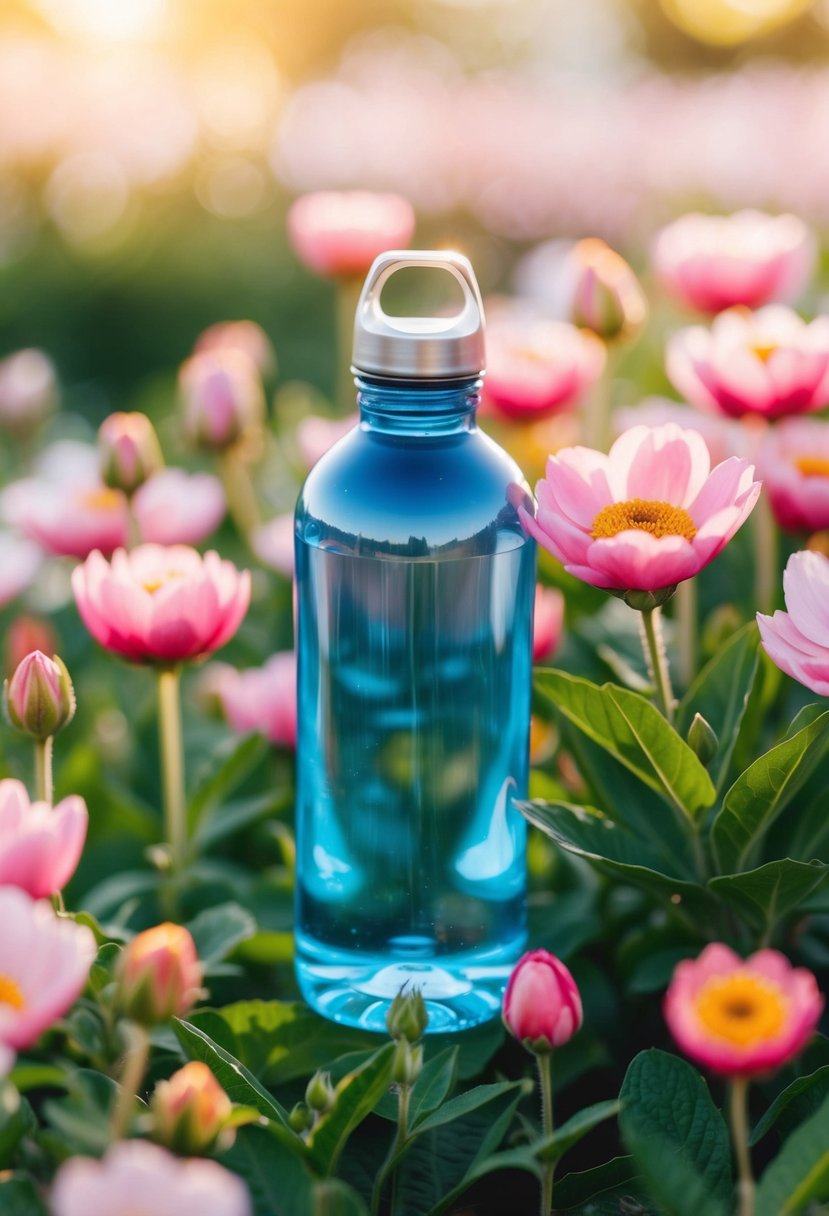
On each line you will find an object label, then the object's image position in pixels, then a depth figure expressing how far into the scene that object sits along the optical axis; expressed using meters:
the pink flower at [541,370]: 1.44
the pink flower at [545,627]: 1.19
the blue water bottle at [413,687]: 0.93
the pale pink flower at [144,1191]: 0.61
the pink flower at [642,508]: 0.84
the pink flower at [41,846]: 0.79
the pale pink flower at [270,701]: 1.21
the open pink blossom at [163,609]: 1.00
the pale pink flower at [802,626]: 0.85
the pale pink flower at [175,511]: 1.43
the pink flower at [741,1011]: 0.67
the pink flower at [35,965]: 0.68
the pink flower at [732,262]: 1.45
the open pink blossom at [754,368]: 1.14
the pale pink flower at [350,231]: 1.73
